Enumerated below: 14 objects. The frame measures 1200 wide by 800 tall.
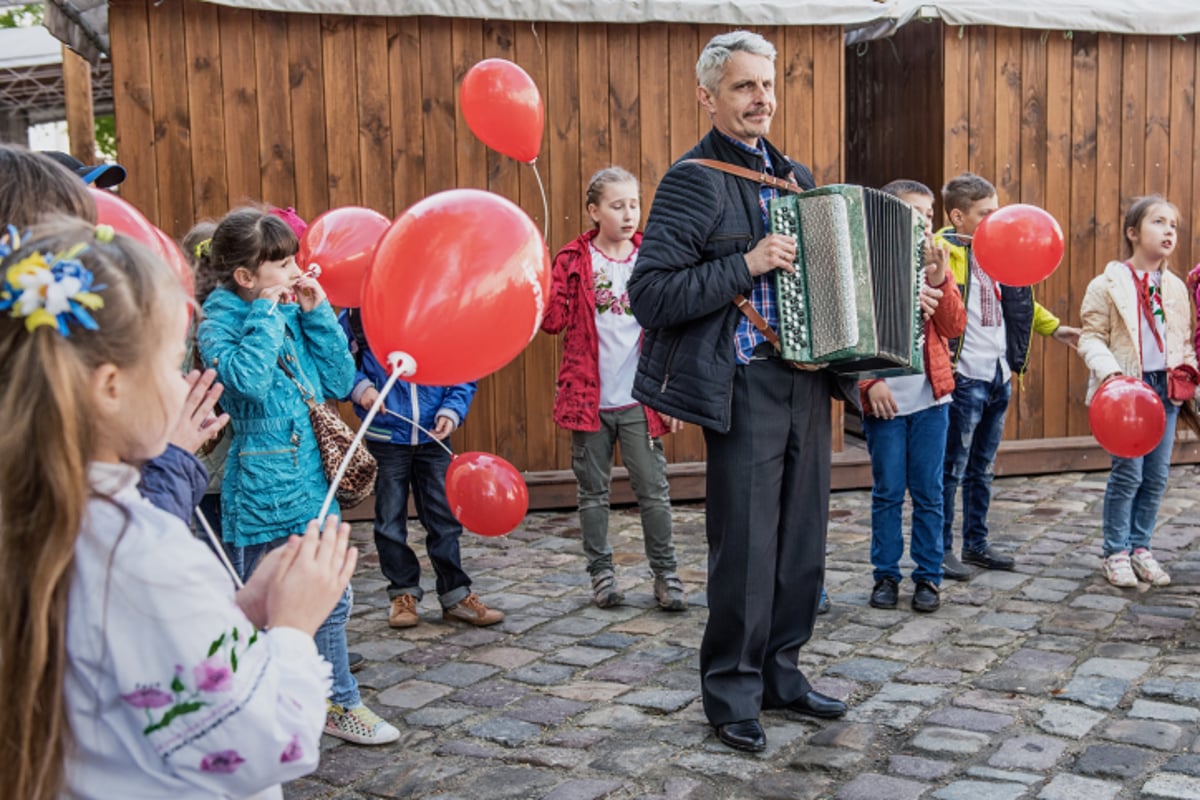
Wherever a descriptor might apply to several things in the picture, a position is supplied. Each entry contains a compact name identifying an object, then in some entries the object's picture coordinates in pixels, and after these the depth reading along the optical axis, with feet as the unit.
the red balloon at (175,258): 9.36
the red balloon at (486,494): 15.57
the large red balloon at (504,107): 18.22
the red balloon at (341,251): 14.26
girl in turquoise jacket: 11.76
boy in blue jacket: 16.71
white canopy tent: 21.99
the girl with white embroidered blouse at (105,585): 5.14
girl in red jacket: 17.66
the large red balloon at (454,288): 8.61
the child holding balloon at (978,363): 19.03
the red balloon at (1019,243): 16.40
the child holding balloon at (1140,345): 17.89
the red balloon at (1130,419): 16.76
